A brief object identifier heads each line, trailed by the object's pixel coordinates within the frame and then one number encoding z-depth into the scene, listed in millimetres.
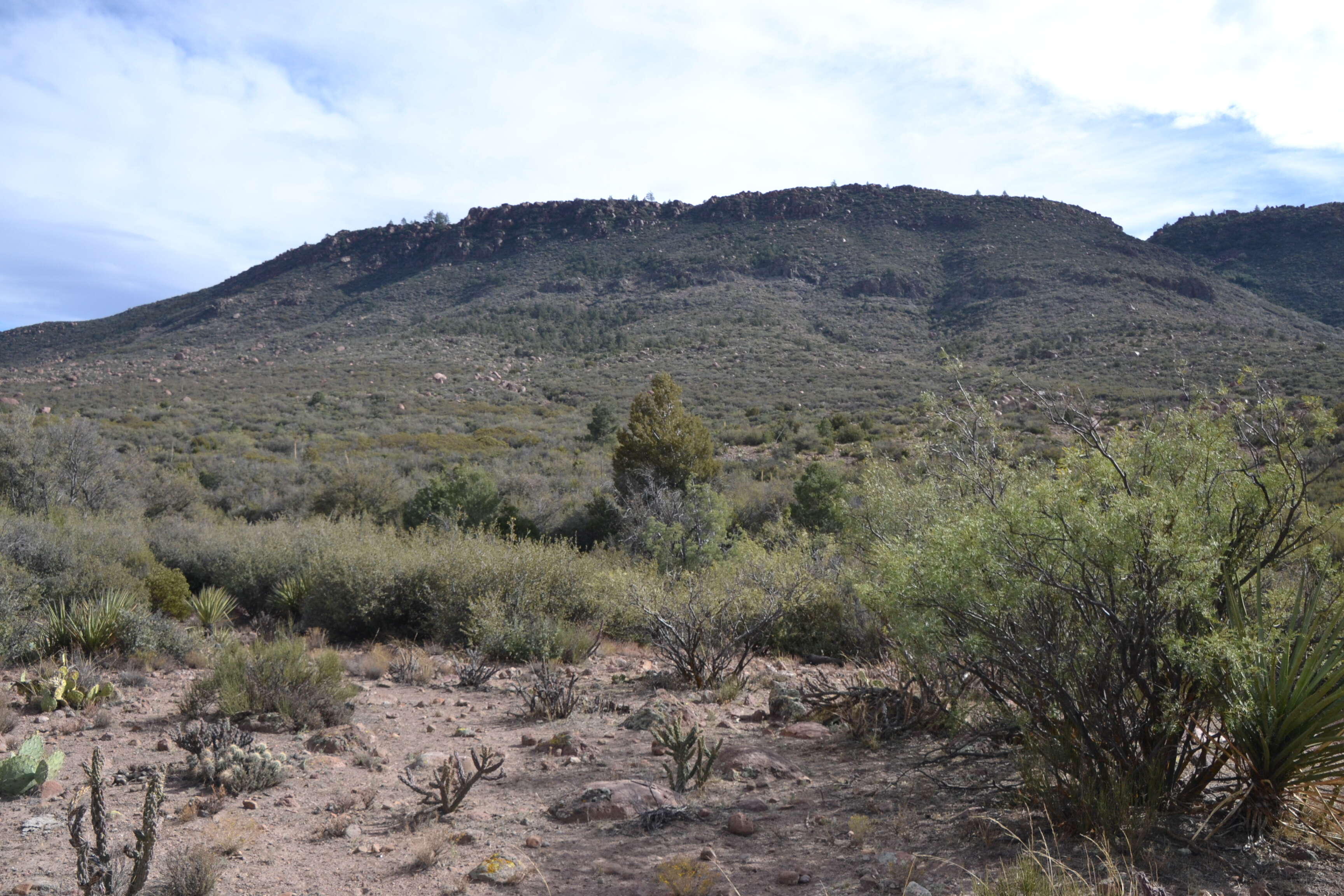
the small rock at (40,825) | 4762
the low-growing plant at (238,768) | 5465
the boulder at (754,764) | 5891
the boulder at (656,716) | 7141
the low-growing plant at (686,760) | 5520
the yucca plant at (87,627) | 8953
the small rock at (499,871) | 4320
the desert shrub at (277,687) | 6984
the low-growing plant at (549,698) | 7656
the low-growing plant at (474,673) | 9047
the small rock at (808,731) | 6879
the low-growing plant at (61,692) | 7180
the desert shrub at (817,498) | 16766
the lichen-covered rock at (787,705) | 7402
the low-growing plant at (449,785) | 5137
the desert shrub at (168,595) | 11578
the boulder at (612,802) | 5184
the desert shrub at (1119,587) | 3996
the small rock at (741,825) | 4879
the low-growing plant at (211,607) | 11234
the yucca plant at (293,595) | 12617
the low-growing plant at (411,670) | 9227
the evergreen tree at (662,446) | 18500
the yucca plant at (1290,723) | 3857
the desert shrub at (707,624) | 8703
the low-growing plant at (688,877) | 4020
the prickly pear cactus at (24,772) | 5230
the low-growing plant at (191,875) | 3936
